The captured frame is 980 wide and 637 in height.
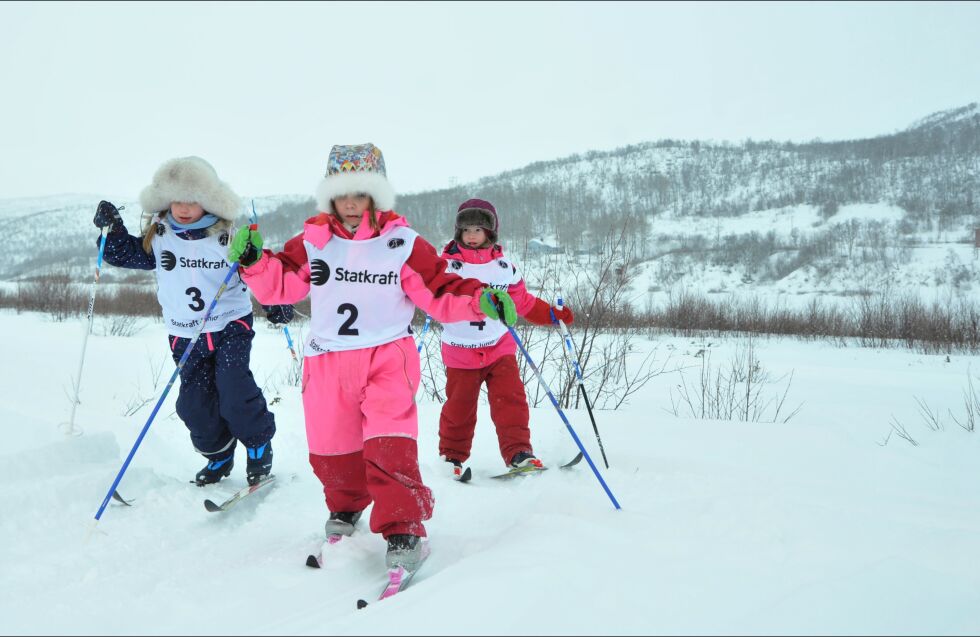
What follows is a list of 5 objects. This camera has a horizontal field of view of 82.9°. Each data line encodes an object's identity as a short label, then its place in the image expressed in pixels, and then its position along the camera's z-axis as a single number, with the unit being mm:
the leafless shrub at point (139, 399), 5224
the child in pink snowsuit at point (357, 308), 2574
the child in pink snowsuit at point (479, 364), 3959
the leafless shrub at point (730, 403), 6781
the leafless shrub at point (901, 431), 4534
